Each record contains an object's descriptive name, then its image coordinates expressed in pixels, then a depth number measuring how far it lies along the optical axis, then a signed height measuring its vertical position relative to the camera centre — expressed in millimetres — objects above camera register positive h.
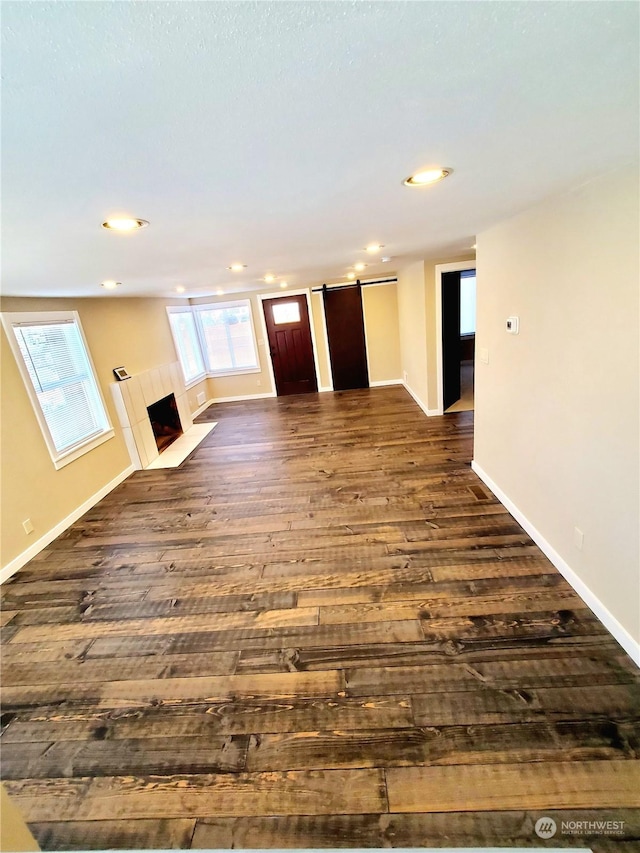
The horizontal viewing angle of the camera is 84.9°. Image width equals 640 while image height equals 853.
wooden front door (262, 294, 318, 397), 7207 -276
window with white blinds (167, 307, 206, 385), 6512 +31
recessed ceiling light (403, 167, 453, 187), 1265 +486
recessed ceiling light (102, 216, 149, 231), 1433 +518
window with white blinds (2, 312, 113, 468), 3279 -203
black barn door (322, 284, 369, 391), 6949 -259
